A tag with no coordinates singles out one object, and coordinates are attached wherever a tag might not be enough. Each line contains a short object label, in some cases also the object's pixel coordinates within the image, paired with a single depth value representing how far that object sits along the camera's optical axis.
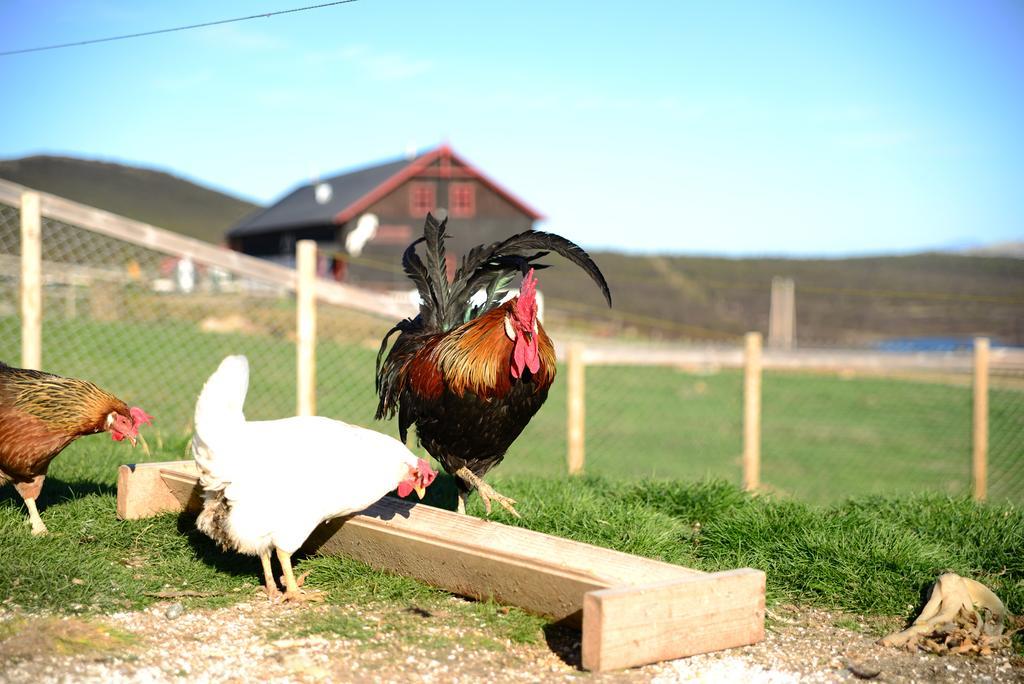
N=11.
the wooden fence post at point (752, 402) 7.42
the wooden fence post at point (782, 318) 14.95
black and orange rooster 4.00
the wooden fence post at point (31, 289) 6.11
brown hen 3.81
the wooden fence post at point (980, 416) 7.73
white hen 3.41
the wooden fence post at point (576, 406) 7.12
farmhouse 34.47
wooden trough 2.88
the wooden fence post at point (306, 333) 6.61
